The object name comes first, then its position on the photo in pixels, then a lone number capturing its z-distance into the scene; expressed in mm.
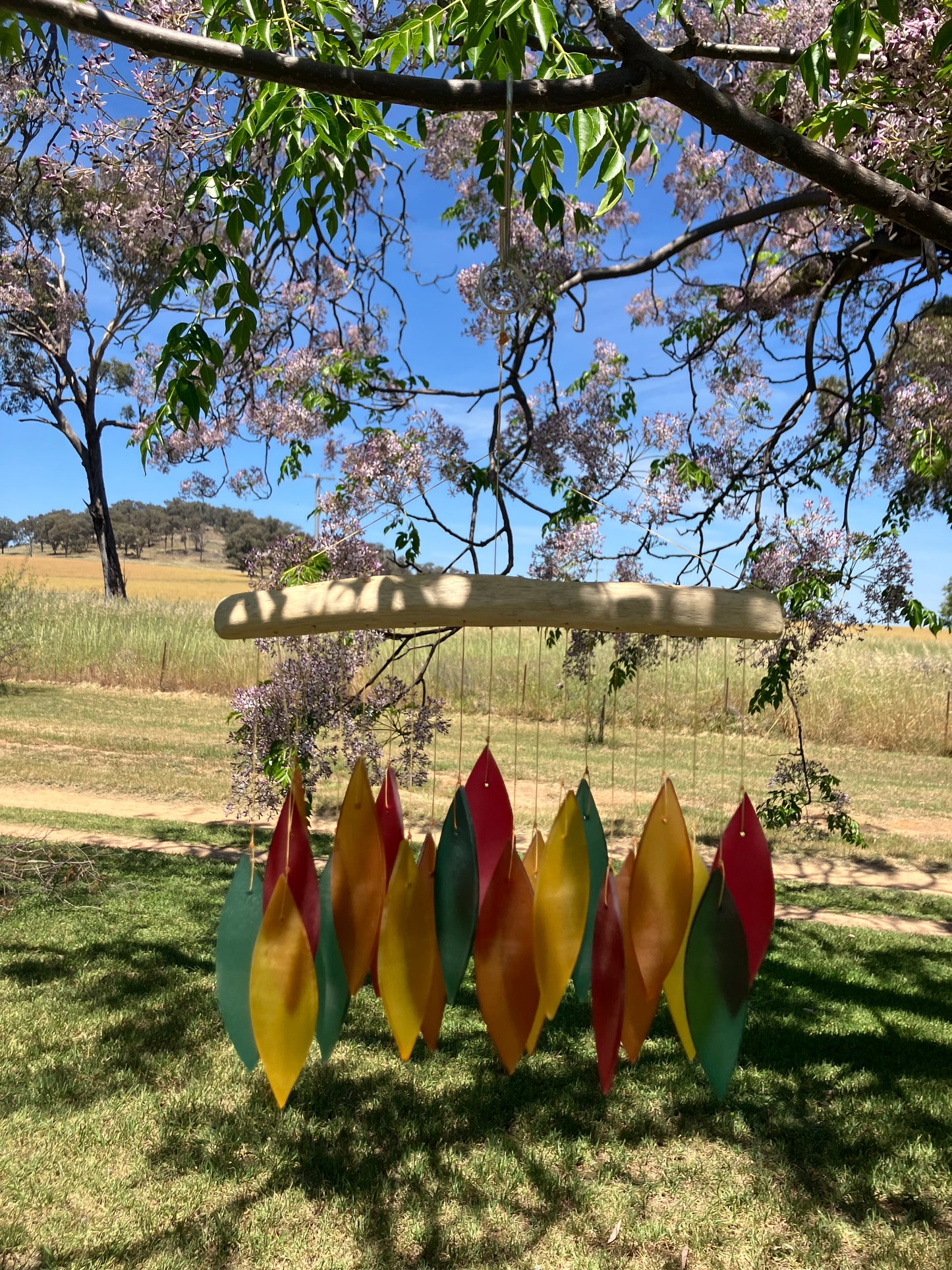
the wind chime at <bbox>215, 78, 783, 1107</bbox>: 1365
